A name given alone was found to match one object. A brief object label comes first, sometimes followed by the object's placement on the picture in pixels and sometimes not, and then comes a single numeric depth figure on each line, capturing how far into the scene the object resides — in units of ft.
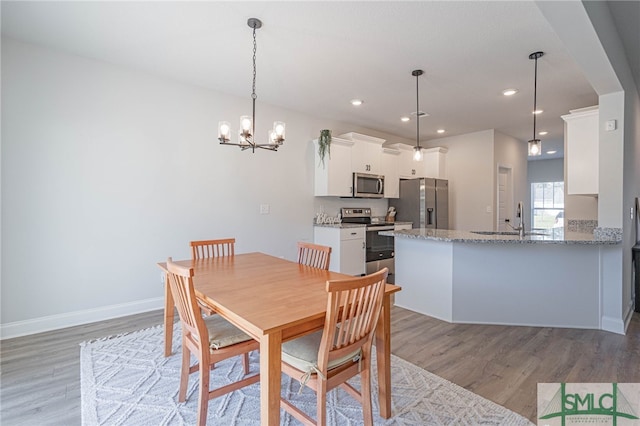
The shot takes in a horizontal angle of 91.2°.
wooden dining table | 4.18
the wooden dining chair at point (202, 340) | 5.17
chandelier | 7.89
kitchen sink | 11.63
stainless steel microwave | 16.62
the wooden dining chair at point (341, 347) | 4.50
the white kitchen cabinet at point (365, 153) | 16.51
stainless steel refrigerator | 17.95
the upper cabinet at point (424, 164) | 19.29
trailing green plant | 15.23
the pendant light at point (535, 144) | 9.27
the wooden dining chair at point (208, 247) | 8.91
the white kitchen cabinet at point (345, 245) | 14.98
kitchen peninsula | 9.44
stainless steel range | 16.22
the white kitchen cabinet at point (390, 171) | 18.15
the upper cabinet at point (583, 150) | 11.39
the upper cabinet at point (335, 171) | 15.44
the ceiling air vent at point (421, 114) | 15.24
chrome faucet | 10.59
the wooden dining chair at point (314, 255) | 7.98
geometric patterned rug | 5.61
